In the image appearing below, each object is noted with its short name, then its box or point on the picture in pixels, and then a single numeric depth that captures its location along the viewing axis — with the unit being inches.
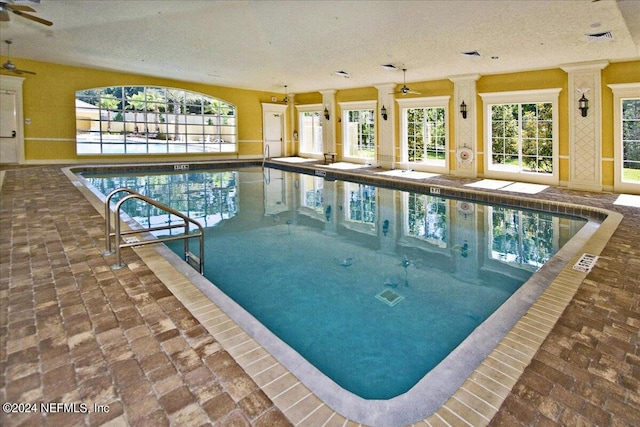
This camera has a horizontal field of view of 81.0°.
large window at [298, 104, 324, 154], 640.4
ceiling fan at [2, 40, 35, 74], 331.0
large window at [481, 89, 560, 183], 374.6
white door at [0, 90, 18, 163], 422.3
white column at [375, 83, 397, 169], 502.6
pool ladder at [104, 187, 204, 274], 135.6
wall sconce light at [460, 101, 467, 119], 425.1
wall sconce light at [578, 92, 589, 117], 338.6
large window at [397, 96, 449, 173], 459.9
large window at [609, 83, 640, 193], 323.3
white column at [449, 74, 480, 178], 419.5
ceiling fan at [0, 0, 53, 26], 188.7
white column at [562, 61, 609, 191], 335.6
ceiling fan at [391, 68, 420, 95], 409.7
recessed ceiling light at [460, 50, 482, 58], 313.5
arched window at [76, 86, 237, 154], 495.2
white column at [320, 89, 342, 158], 588.1
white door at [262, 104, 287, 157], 653.3
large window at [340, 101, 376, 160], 547.8
